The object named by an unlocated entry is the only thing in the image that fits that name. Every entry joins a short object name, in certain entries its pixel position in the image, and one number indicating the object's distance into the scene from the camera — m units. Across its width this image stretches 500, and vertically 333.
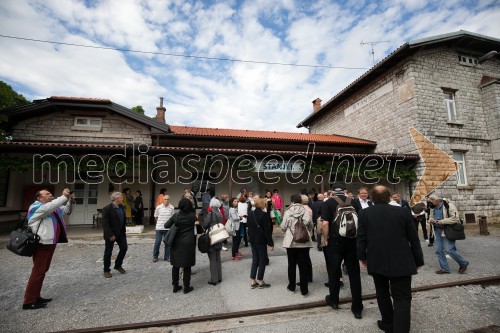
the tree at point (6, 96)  15.34
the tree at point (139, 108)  25.09
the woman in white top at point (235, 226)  6.39
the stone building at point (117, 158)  9.52
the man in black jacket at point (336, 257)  3.39
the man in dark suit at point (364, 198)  5.31
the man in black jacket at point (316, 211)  5.80
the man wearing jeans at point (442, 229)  5.01
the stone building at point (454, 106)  11.77
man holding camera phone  3.78
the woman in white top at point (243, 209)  7.09
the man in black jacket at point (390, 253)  2.66
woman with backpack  3.97
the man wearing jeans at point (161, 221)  6.22
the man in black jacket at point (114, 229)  4.94
